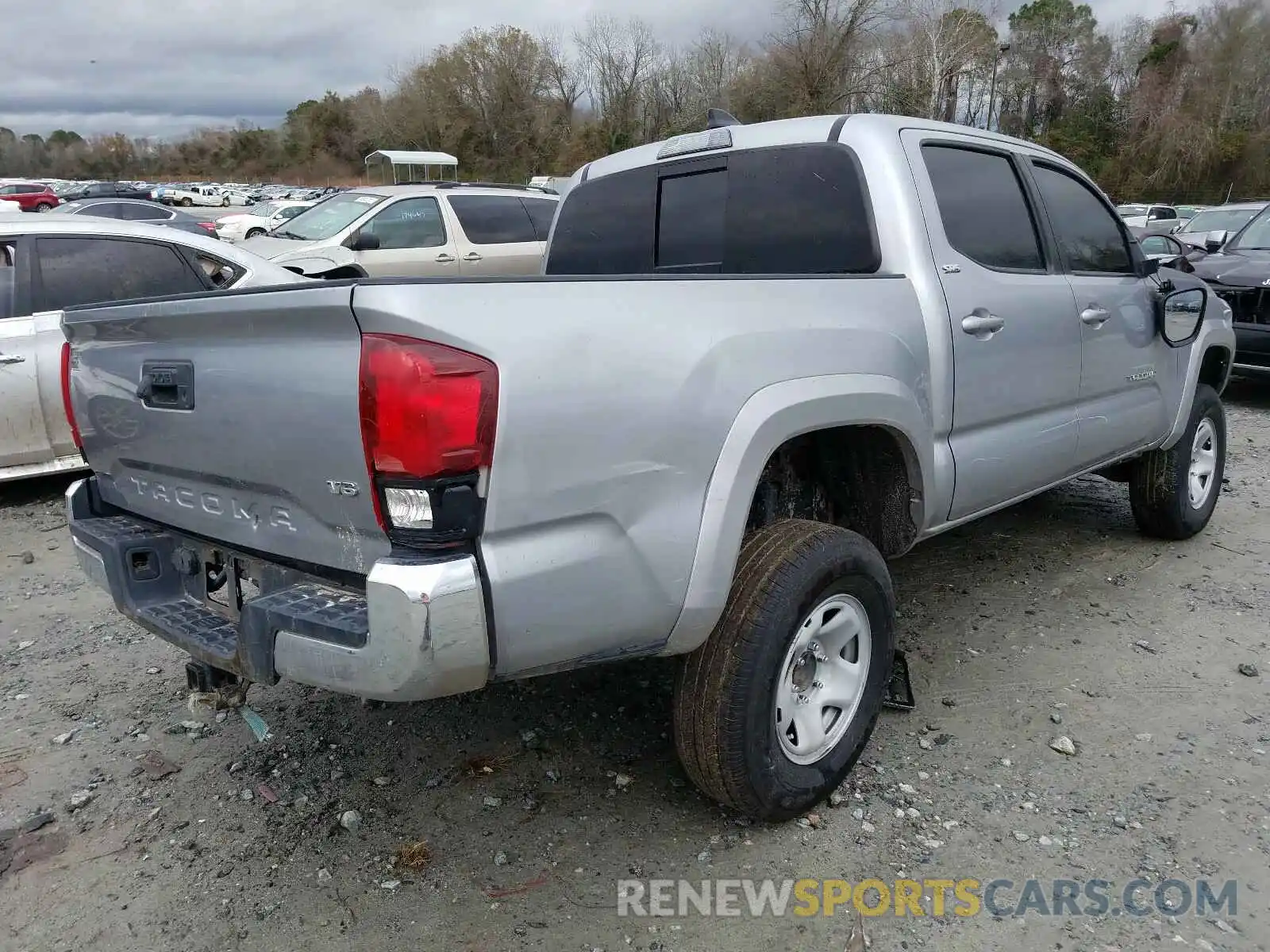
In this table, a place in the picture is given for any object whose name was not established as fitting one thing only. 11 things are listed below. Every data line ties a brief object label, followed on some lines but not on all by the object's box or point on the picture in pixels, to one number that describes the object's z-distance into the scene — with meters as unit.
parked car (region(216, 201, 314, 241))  23.39
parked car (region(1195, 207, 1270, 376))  8.14
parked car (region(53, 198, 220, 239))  20.73
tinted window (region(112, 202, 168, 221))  21.78
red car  32.34
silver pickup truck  1.90
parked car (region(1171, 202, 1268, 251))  13.52
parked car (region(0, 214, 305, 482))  5.35
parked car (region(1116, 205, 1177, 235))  22.63
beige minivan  9.48
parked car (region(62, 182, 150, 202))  37.64
